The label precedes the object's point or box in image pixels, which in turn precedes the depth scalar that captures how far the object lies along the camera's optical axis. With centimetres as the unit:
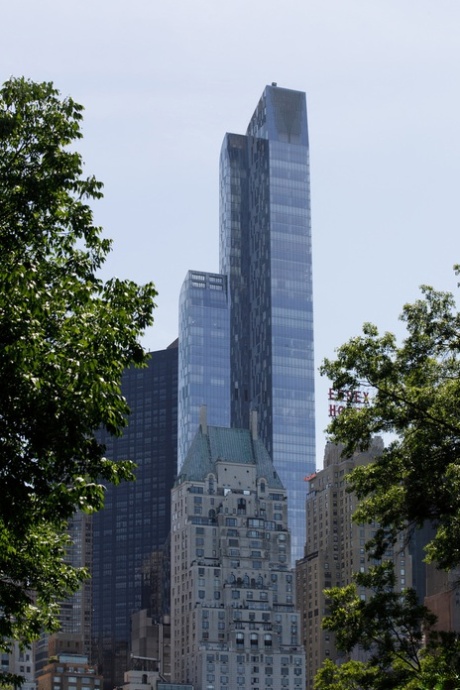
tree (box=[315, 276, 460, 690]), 5503
